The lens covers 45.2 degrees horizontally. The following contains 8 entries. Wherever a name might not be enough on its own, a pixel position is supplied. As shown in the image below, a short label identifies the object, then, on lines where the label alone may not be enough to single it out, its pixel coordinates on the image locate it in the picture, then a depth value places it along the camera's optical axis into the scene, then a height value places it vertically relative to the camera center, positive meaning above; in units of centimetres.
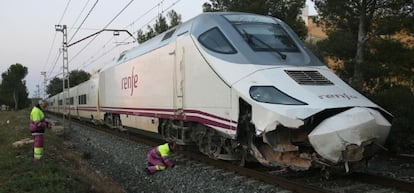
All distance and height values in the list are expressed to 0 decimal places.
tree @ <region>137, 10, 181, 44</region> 3947 +614
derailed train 754 +0
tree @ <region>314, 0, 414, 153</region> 1479 +177
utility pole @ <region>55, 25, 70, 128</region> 3082 +335
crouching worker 1093 -131
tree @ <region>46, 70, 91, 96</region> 8938 +405
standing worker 1131 -55
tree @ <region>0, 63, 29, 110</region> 10656 +420
